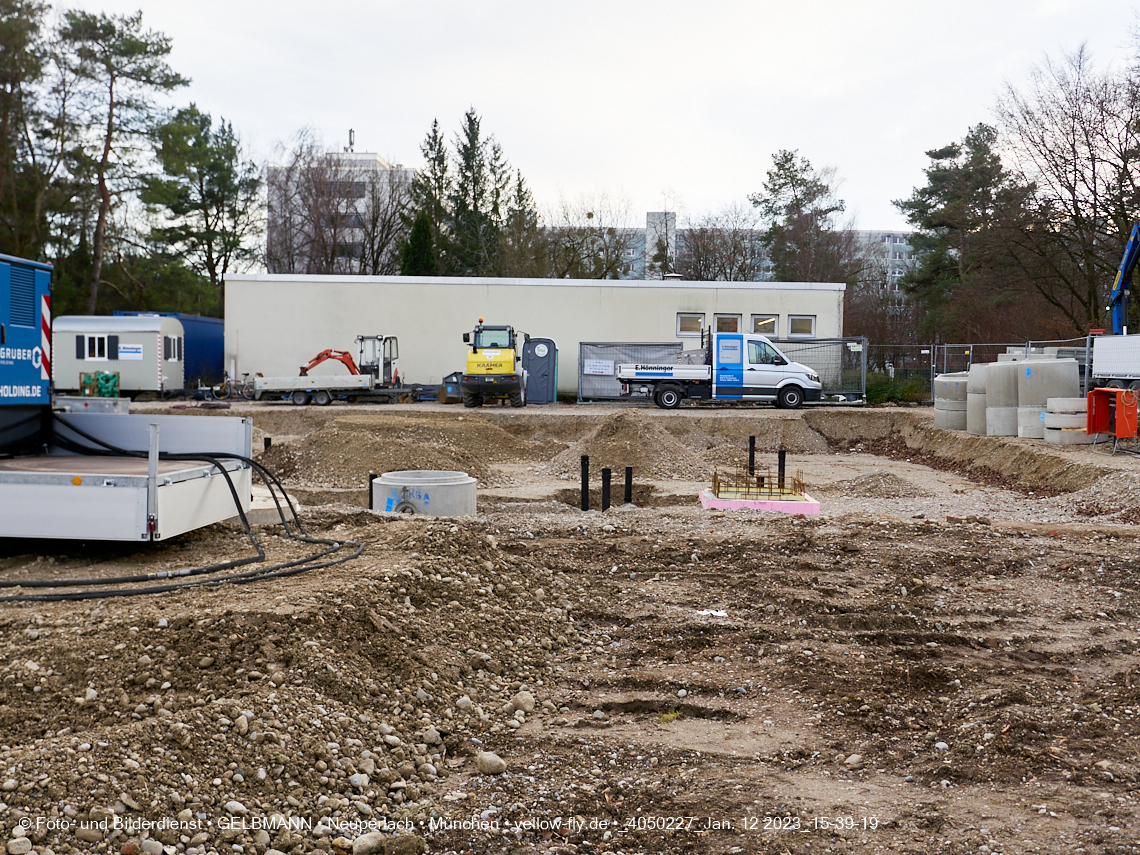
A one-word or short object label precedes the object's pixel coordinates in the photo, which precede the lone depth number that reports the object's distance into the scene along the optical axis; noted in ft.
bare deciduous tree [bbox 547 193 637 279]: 144.25
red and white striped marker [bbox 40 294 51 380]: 24.52
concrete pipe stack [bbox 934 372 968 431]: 73.41
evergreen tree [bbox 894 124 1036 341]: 108.06
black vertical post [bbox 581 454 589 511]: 42.63
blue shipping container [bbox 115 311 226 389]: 108.17
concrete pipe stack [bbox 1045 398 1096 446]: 58.85
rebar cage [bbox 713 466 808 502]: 43.42
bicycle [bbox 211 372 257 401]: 100.89
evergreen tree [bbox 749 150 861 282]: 153.48
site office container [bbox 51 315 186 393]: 98.73
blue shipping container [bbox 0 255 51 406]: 23.26
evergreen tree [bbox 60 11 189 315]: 117.70
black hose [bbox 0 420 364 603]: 18.53
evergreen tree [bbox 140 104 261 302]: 145.12
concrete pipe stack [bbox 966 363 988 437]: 69.51
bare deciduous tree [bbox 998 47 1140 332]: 93.91
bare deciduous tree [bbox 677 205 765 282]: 154.71
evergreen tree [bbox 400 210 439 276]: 142.20
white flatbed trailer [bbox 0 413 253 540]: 19.67
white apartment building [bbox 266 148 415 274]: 160.04
